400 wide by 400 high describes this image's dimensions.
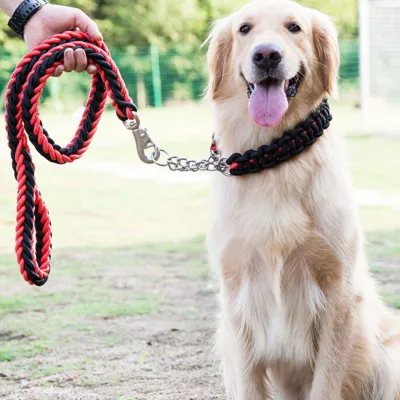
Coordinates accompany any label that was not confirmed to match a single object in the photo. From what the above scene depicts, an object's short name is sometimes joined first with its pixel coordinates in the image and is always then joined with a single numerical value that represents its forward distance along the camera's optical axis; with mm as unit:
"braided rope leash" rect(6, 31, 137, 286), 2574
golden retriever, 2961
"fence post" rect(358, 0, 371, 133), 16359
